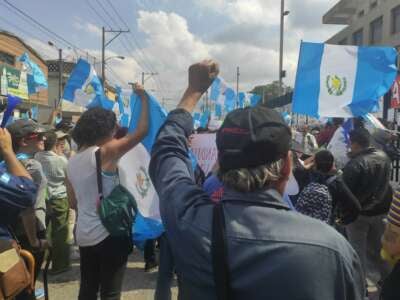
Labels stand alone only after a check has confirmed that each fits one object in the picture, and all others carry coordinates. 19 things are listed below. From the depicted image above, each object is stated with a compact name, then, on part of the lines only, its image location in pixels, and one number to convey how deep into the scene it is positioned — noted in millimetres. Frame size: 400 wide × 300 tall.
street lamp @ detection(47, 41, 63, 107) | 27831
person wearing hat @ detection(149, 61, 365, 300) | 1051
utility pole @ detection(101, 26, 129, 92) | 27219
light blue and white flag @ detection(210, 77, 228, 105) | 13392
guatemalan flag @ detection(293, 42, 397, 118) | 4660
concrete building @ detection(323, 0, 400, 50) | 32500
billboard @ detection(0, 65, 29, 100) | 9857
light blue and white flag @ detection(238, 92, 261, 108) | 16892
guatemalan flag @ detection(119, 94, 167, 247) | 3035
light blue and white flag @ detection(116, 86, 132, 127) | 9420
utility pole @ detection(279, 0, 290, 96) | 17016
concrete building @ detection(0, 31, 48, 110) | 30391
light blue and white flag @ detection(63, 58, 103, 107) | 8102
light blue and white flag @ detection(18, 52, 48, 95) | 10508
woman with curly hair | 2564
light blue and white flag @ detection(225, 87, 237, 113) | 14281
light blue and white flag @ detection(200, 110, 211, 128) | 12594
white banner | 4129
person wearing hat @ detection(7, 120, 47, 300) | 2887
